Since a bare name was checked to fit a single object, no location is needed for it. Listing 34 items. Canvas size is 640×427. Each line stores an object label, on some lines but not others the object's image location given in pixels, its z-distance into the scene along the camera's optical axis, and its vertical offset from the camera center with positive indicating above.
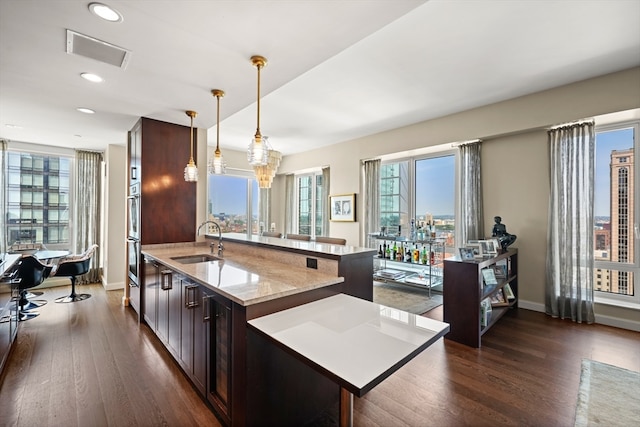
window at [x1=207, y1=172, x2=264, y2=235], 6.73 +0.32
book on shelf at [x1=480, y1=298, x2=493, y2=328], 2.97 -1.11
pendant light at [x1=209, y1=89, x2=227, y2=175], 2.93 +0.54
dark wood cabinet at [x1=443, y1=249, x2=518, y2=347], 2.86 -0.92
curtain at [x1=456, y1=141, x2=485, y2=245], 4.21 +0.27
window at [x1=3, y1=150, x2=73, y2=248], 4.96 +0.30
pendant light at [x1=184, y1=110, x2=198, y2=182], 3.07 +0.48
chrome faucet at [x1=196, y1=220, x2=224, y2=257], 3.07 -0.41
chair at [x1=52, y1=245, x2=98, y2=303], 4.27 -0.89
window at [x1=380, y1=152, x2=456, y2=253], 4.73 +0.38
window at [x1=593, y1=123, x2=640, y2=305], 3.29 -0.01
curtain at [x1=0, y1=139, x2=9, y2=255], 4.70 +0.26
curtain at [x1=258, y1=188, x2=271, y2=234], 7.57 +0.14
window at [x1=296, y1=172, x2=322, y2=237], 6.98 +0.30
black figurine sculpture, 3.70 -0.28
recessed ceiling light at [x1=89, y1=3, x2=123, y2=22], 1.59 +1.23
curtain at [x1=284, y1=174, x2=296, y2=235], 7.62 +0.29
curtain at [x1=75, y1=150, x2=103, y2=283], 5.43 +0.16
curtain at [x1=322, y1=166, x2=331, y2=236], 6.49 +0.49
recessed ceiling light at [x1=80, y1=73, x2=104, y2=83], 2.43 +1.25
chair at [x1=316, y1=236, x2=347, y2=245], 3.80 -0.38
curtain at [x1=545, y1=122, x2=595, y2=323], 3.39 -0.12
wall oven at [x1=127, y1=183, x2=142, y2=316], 3.57 -0.46
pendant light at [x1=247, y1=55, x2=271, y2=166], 2.19 +0.54
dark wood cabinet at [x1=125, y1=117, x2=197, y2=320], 3.50 +0.36
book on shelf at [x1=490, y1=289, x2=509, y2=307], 3.64 -1.17
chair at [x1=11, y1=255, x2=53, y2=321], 3.60 -0.83
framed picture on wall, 5.89 +0.16
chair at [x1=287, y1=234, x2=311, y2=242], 4.76 -0.41
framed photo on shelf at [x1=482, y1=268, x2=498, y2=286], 3.19 -0.75
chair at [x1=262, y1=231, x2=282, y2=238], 5.15 -0.40
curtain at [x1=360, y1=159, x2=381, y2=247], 5.58 +0.32
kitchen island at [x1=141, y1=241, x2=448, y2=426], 1.41 -0.64
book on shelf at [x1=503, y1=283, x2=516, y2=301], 3.78 -1.10
